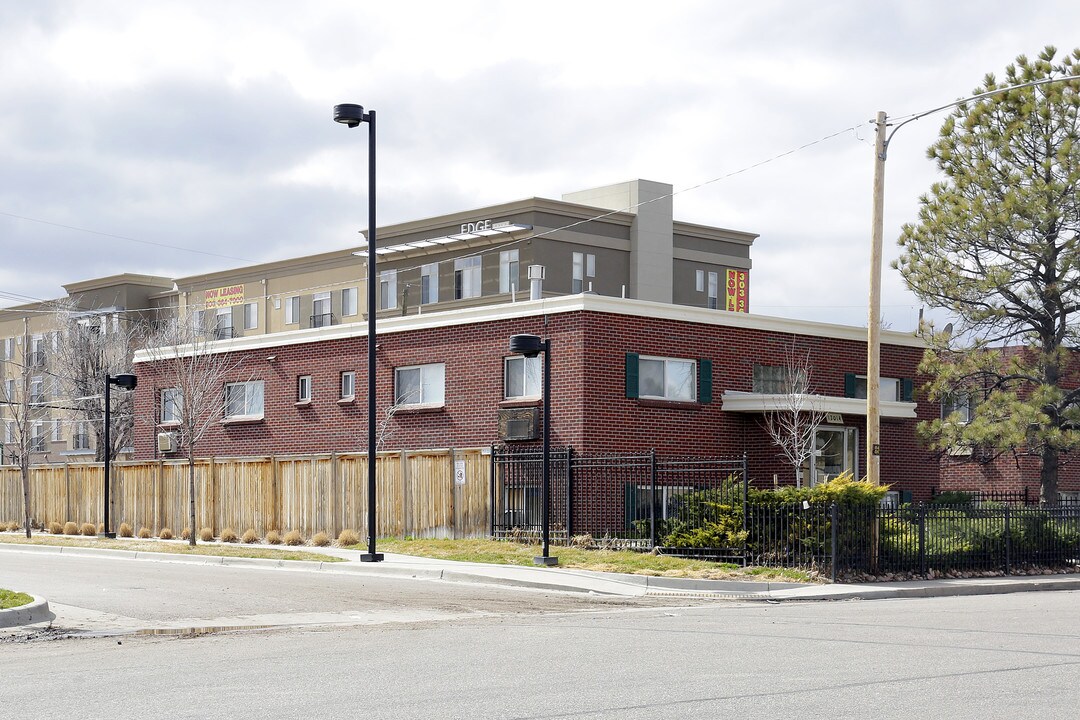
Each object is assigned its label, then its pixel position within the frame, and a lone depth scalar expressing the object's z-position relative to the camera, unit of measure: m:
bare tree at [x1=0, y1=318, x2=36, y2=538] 33.69
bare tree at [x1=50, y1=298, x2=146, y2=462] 56.88
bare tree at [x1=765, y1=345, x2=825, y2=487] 30.33
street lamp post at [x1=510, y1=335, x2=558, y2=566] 22.78
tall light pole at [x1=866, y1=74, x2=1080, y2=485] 23.19
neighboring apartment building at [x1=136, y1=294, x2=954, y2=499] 28.45
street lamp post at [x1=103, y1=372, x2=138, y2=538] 31.72
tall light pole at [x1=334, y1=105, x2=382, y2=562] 23.39
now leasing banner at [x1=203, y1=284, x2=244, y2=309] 70.81
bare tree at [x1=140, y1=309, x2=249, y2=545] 32.47
